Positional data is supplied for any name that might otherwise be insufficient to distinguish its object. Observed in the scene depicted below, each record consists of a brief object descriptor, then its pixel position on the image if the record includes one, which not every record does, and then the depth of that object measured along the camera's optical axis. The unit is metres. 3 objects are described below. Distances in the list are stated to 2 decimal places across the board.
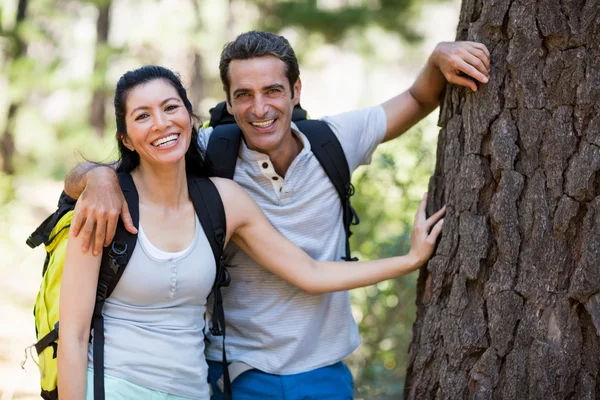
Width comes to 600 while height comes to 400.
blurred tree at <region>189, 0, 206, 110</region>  28.05
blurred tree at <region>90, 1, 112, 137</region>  23.95
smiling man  6.31
